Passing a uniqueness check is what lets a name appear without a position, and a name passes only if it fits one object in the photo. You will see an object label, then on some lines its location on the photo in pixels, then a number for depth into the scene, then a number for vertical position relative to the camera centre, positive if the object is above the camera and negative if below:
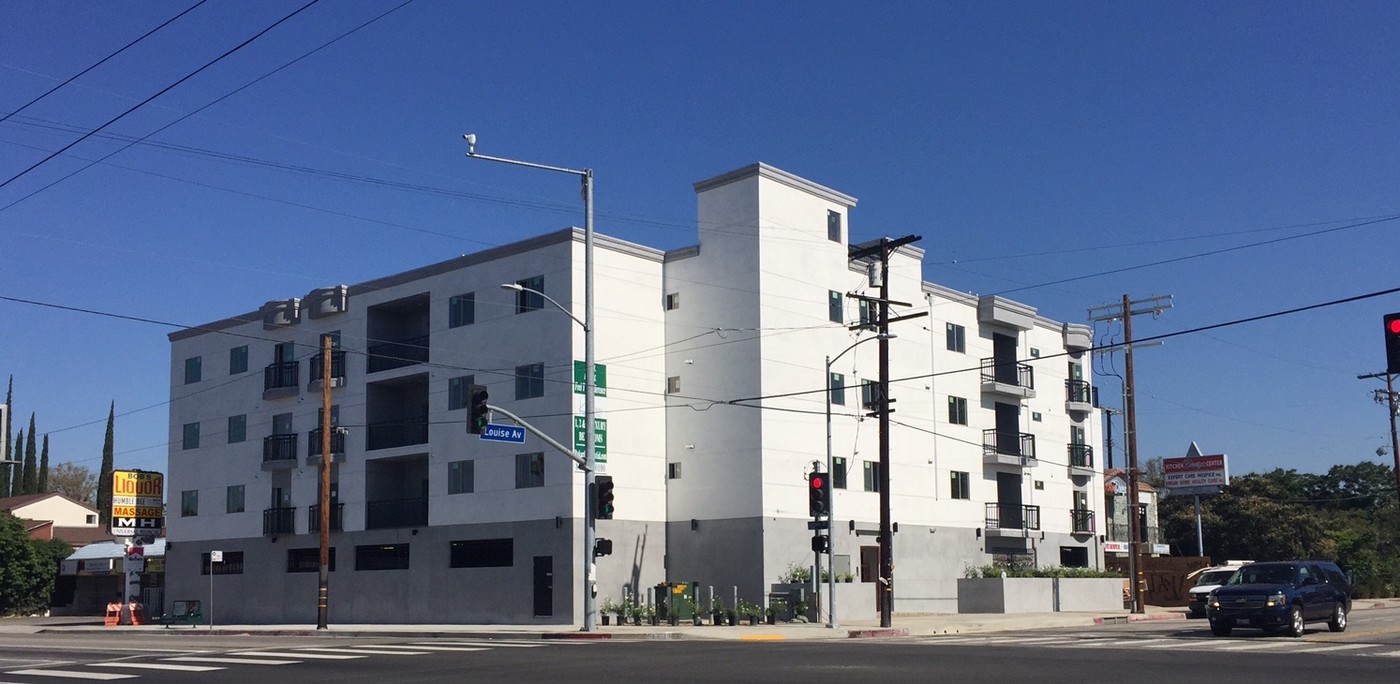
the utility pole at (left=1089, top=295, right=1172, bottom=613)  45.69 +1.08
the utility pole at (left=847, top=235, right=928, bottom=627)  36.03 +1.08
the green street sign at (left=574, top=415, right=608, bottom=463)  37.28 +2.05
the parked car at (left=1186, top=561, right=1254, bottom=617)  39.25 -2.73
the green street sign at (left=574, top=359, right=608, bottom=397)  37.41 +3.99
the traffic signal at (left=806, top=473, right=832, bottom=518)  35.28 +0.27
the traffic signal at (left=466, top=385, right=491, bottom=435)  30.53 +2.26
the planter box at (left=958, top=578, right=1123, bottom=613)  46.94 -3.58
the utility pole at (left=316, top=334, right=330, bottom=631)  42.06 +0.08
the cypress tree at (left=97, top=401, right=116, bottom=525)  109.04 +2.24
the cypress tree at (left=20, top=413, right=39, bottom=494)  114.79 +3.50
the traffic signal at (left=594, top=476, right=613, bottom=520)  33.22 +0.15
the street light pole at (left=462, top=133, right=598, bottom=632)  33.97 +2.10
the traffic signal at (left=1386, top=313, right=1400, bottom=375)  22.67 +2.89
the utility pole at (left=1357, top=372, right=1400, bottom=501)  61.50 +4.98
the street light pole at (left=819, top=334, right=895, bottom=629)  36.16 -2.42
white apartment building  43.78 +2.83
